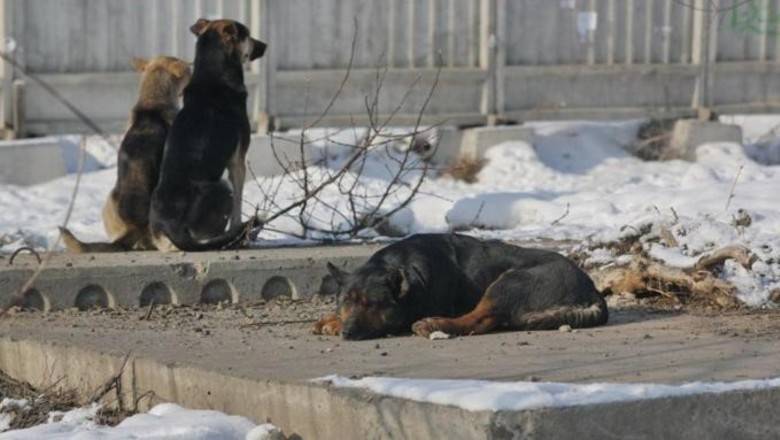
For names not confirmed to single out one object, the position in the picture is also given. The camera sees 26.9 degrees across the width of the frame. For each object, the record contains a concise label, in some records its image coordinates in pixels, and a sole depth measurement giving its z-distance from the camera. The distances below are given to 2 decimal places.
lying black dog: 7.35
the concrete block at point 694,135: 18.48
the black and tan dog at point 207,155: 10.07
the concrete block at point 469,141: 17.39
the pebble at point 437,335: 7.23
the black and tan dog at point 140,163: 10.45
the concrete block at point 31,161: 15.06
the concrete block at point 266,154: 15.84
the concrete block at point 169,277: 8.98
